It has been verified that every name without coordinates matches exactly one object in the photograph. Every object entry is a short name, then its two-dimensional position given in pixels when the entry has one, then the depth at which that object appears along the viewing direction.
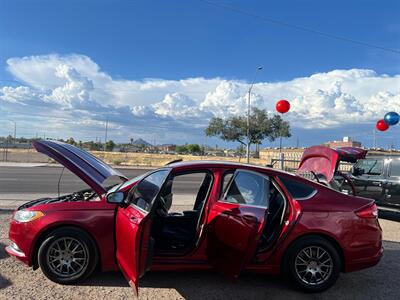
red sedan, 4.55
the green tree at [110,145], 97.90
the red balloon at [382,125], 19.22
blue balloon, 17.27
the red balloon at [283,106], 20.34
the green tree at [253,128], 44.16
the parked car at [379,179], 9.72
